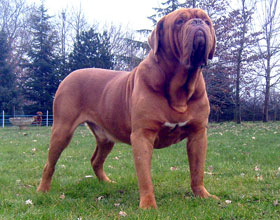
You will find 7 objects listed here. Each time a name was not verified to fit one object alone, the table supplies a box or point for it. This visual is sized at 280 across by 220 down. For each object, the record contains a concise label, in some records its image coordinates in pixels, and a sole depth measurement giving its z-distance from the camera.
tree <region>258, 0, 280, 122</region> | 20.47
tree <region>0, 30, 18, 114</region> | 25.64
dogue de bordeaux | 2.86
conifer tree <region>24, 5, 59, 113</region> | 26.19
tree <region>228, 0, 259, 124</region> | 20.02
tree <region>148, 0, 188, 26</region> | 22.04
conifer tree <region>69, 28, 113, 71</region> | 25.56
